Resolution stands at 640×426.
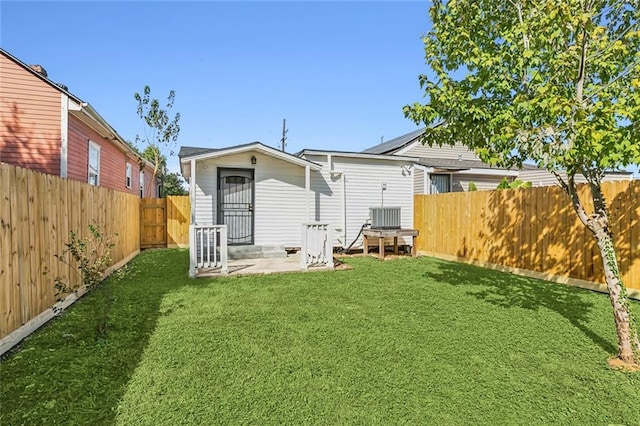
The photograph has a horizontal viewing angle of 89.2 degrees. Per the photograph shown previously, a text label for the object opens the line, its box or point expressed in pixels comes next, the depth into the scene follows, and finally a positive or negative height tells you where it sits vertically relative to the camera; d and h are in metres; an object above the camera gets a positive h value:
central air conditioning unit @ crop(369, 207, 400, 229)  9.91 -0.12
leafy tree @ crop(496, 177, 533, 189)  10.71 +0.98
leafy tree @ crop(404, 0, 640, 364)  2.77 +1.35
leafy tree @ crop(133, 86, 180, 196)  19.12 +5.25
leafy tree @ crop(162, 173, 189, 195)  32.28 +2.96
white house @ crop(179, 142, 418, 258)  8.88 +0.70
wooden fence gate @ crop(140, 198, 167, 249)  11.81 -0.37
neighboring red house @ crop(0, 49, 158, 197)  7.46 +2.20
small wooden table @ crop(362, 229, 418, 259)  9.23 -0.64
